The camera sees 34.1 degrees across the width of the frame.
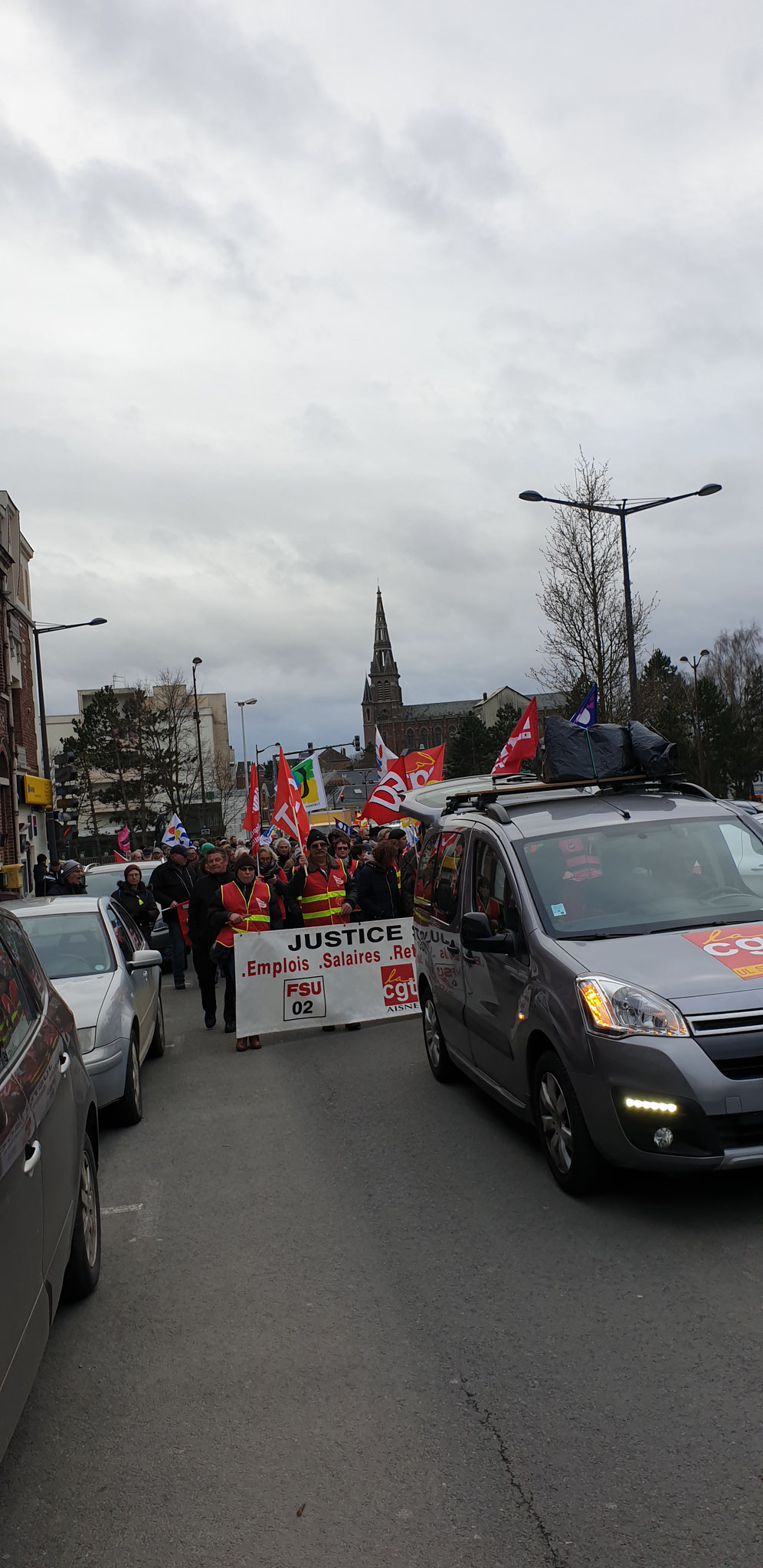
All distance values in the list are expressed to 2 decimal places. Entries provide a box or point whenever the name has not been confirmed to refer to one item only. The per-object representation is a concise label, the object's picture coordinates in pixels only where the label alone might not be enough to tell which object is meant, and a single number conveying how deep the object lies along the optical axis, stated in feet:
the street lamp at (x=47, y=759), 114.16
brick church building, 624.59
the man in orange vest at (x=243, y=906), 40.37
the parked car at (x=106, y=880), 60.90
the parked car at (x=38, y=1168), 10.30
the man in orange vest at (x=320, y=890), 42.98
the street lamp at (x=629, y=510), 79.15
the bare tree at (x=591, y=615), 99.35
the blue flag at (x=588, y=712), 51.39
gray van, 16.60
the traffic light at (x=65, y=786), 150.92
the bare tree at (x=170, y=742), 225.15
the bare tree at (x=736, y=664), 279.90
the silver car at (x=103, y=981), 25.73
